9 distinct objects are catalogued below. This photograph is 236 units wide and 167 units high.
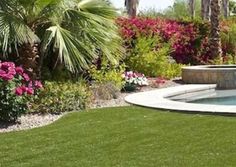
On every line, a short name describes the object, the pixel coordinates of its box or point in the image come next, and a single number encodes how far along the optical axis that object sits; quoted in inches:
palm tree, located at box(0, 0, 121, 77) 420.5
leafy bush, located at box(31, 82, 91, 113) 407.8
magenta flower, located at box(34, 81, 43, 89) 403.3
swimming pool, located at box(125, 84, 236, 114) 386.6
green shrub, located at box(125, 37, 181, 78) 606.2
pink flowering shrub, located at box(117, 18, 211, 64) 658.2
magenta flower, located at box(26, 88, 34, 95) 362.9
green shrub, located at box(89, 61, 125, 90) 507.4
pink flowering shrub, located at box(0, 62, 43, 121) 355.6
